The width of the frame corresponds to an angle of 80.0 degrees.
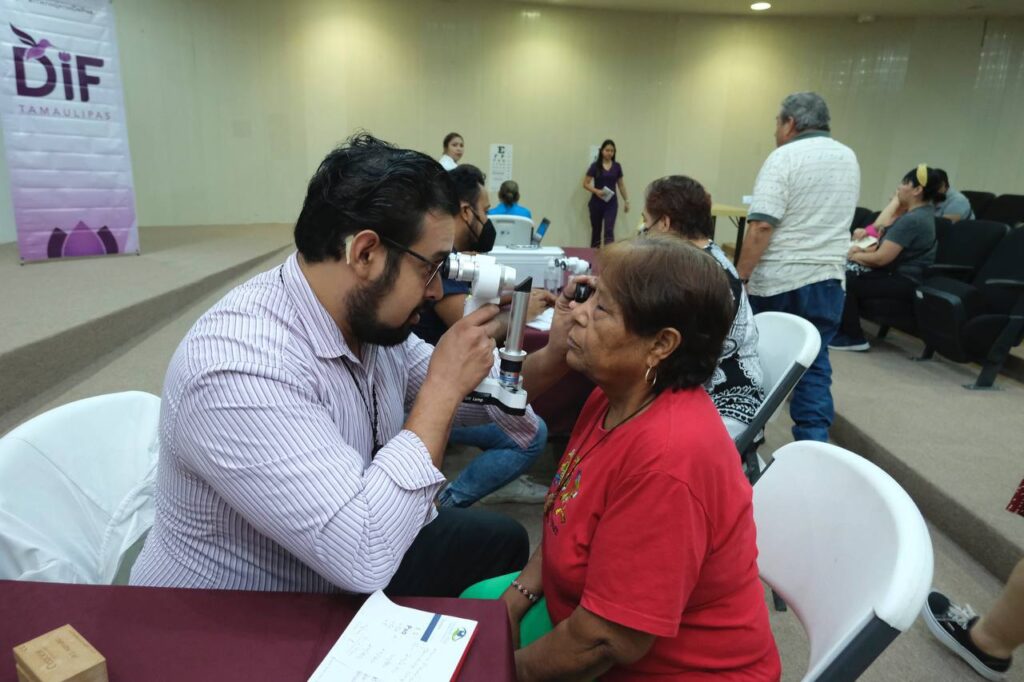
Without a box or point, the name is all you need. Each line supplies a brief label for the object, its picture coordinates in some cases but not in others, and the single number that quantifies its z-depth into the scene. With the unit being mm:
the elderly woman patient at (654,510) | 839
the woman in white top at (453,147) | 6626
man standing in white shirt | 2701
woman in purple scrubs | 7875
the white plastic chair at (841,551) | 794
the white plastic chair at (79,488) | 1001
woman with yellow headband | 3992
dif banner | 3822
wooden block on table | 613
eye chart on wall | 8117
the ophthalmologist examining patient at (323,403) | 823
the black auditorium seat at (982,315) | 3408
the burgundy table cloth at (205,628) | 707
